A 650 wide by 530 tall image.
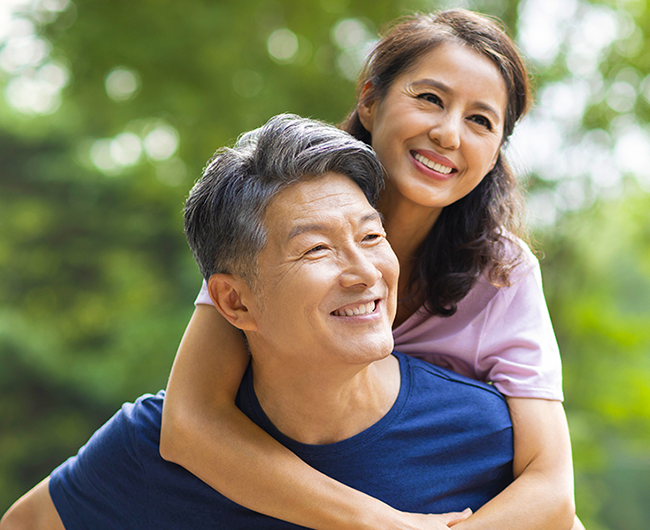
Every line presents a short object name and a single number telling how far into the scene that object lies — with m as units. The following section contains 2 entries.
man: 1.73
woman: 1.78
